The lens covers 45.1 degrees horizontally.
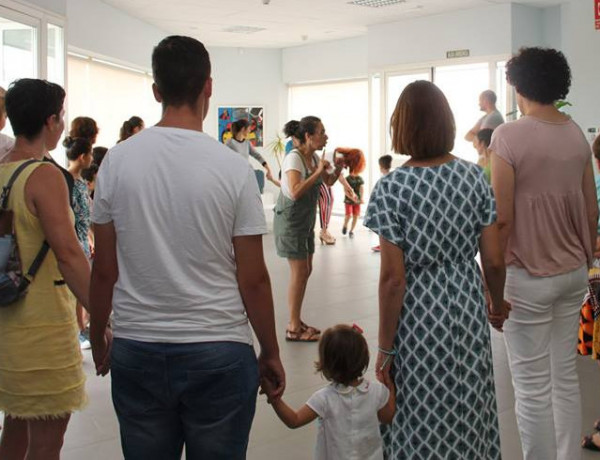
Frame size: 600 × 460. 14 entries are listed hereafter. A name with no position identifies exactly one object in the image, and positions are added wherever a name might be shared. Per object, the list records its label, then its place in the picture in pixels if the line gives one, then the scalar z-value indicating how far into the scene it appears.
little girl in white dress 2.25
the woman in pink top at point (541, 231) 2.55
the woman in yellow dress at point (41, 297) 2.14
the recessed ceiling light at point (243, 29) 14.15
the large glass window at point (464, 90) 12.59
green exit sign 12.26
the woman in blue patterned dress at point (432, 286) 2.11
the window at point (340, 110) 15.67
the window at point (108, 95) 11.05
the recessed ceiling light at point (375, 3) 11.58
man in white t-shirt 1.64
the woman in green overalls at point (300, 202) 4.94
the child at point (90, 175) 5.73
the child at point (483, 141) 5.37
